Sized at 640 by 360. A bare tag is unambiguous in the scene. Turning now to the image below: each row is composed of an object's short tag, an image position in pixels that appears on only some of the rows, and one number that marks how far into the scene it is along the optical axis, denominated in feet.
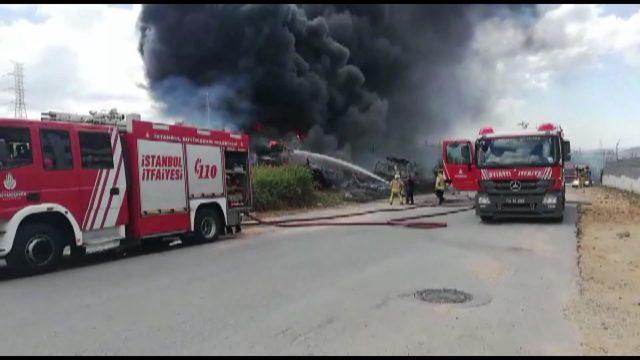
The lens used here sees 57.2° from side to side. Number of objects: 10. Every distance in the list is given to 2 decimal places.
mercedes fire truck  46.60
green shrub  65.05
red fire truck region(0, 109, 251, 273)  27.55
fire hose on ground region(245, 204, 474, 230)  46.91
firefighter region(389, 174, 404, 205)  77.66
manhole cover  20.44
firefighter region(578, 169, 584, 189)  154.46
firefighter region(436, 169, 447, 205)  77.05
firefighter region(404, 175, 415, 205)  78.09
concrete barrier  108.33
